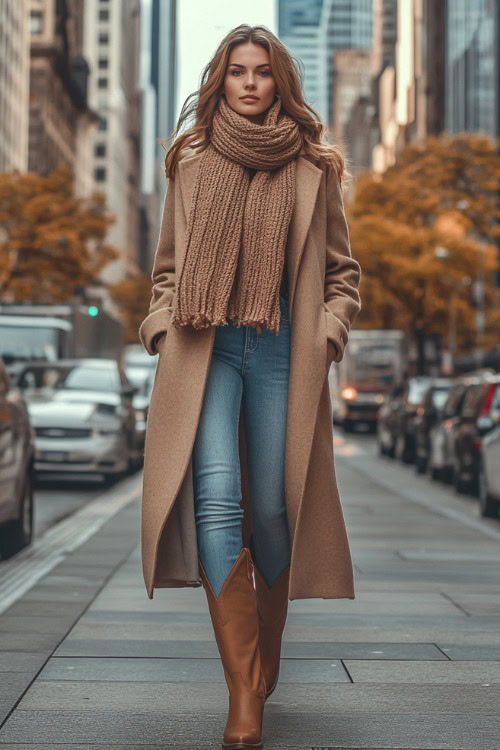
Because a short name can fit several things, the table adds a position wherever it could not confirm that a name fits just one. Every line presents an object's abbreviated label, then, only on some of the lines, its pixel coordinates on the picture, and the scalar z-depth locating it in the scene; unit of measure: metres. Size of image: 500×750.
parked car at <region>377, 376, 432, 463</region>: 26.42
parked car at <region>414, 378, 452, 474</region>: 23.38
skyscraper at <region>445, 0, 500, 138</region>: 65.94
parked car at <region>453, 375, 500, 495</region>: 17.09
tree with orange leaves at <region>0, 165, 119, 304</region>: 55.31
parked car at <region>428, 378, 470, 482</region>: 19.56
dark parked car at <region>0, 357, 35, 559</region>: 9.17
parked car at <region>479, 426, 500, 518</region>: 13.90
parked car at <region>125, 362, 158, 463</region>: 22.20
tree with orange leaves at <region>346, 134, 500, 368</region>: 51.69
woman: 4.26
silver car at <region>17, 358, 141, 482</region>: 17.88
